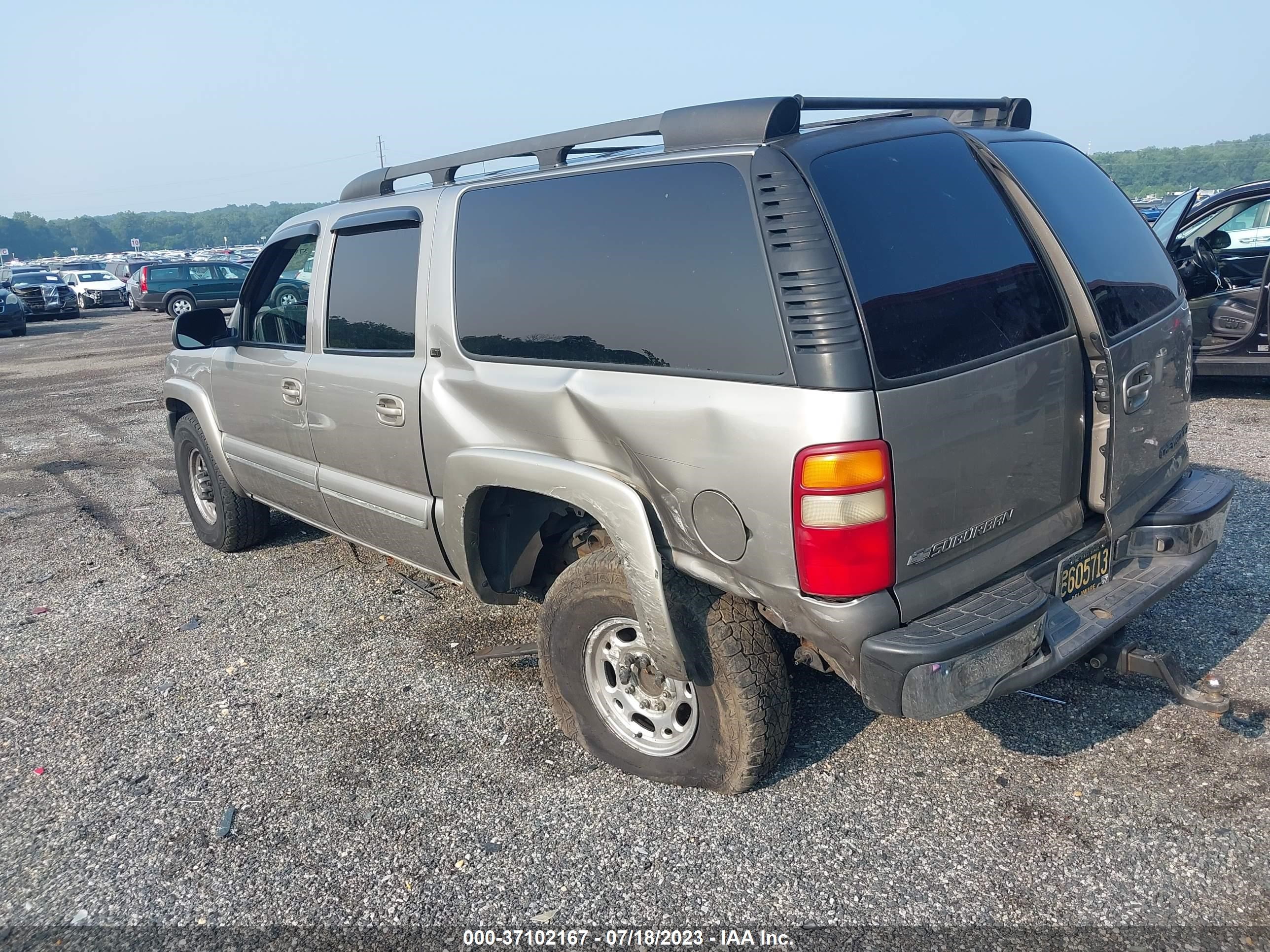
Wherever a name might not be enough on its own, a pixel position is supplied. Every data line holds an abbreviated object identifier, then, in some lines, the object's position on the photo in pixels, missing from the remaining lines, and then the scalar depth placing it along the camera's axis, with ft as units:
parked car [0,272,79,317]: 93.20
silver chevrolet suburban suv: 8.19
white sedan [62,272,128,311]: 108.17
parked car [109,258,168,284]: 108.47
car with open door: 24.61
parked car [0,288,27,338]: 76.54
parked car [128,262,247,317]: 86.63
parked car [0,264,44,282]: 102.84
